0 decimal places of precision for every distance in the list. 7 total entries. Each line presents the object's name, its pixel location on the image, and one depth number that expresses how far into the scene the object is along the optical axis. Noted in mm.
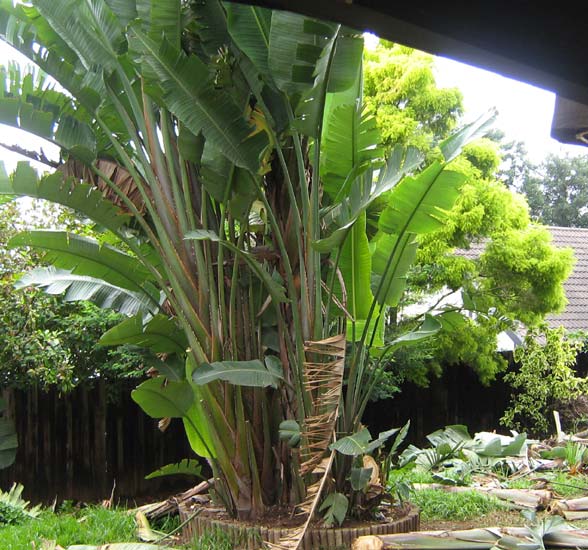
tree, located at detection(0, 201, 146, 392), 9172
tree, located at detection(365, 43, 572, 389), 12078
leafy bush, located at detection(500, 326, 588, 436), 13266
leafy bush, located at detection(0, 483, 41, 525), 7883
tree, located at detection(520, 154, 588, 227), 40844
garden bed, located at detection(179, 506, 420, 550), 5590
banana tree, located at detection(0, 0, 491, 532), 5633
